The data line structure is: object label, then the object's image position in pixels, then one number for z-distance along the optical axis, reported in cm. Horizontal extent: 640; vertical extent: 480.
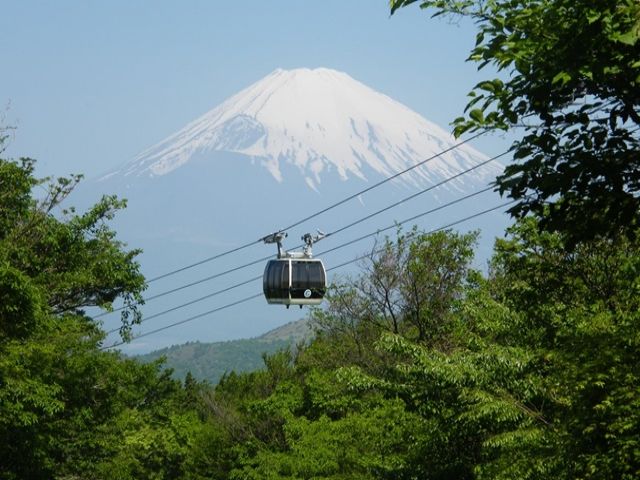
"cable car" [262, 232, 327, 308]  5203
